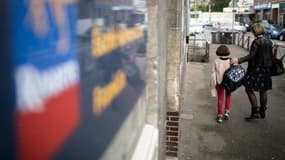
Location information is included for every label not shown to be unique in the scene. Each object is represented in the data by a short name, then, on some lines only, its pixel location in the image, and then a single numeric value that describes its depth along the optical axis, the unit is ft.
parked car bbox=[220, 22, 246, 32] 99.70
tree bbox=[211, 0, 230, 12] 249.96
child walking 20.76
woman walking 19.49
